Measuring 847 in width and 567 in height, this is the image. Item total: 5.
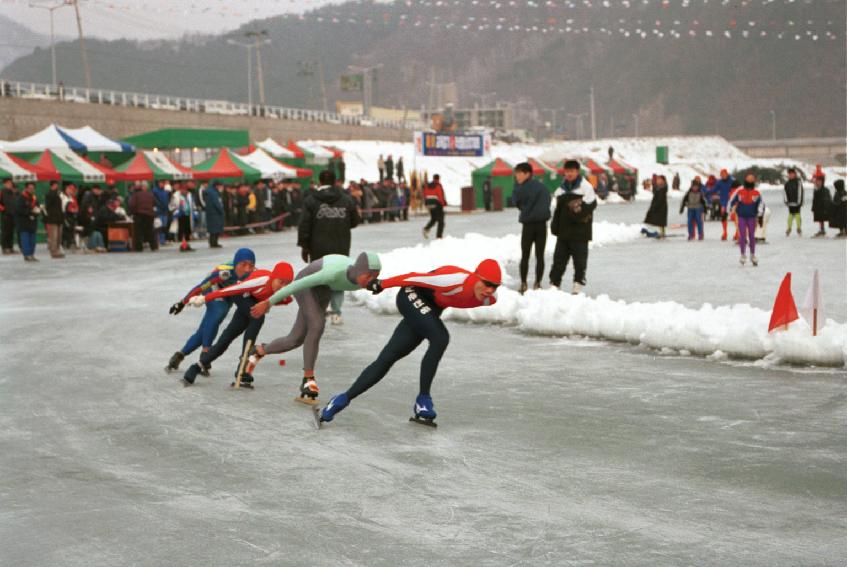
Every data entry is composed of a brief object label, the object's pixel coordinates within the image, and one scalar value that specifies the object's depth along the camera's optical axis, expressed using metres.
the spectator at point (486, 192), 54.59
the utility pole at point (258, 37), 85.56
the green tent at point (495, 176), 55.28
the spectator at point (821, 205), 28.53
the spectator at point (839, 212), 27.84
